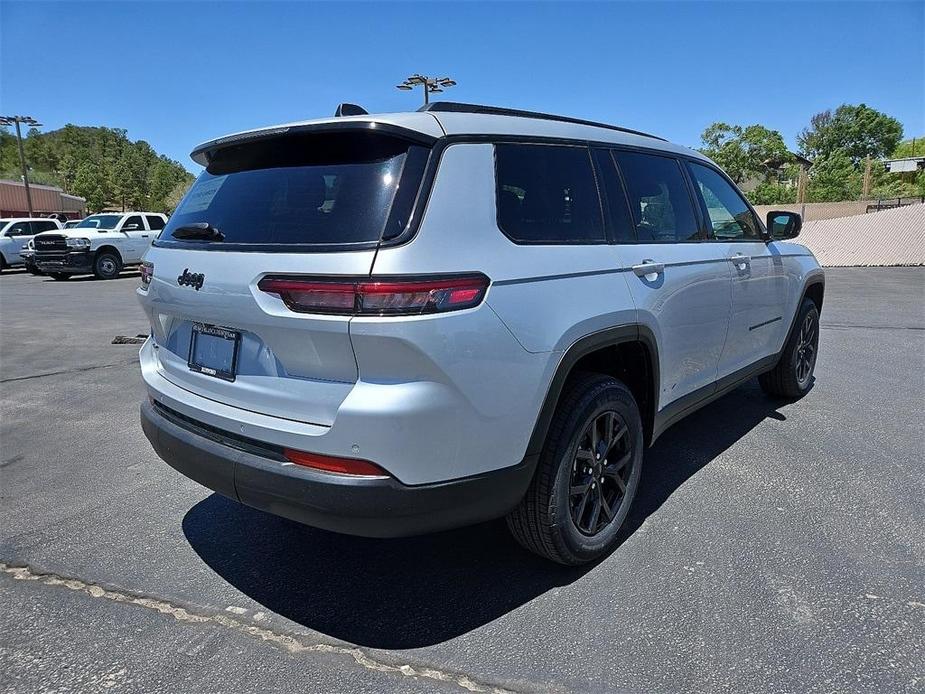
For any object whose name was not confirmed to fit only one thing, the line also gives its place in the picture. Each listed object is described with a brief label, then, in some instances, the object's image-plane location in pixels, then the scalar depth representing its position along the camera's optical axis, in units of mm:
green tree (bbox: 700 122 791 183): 52406
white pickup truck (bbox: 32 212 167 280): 18531
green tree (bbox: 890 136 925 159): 82462
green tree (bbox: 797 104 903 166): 75812
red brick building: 55031
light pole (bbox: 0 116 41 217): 35856
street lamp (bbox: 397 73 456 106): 18219
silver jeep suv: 2033
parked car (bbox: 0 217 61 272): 21719
